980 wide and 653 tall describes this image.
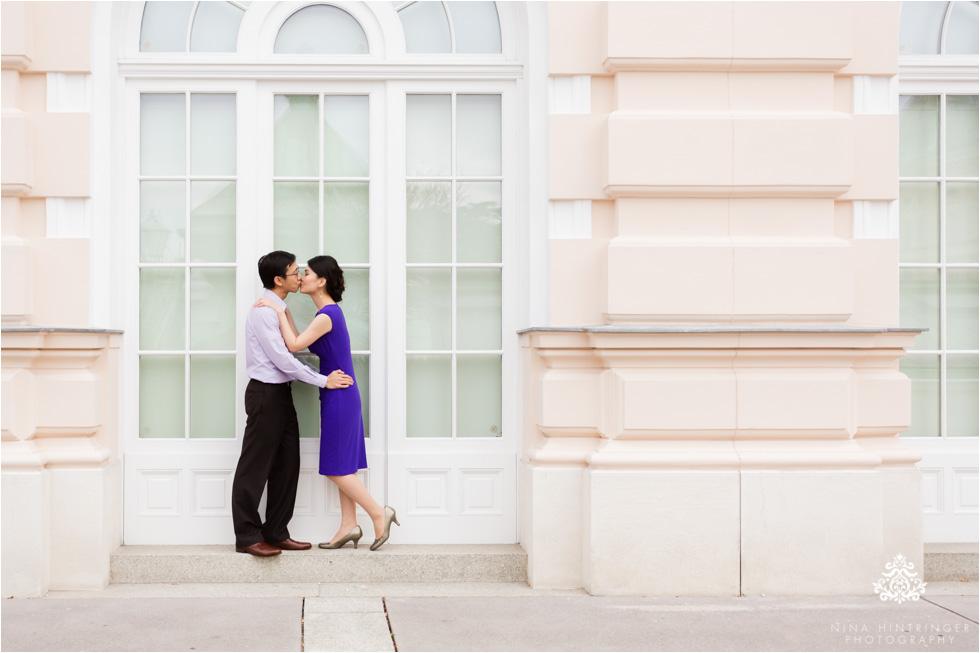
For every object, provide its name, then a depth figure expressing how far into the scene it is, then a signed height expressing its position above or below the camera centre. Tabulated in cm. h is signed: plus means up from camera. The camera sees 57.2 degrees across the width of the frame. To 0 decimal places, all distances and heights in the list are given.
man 558 -57
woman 562 -51
